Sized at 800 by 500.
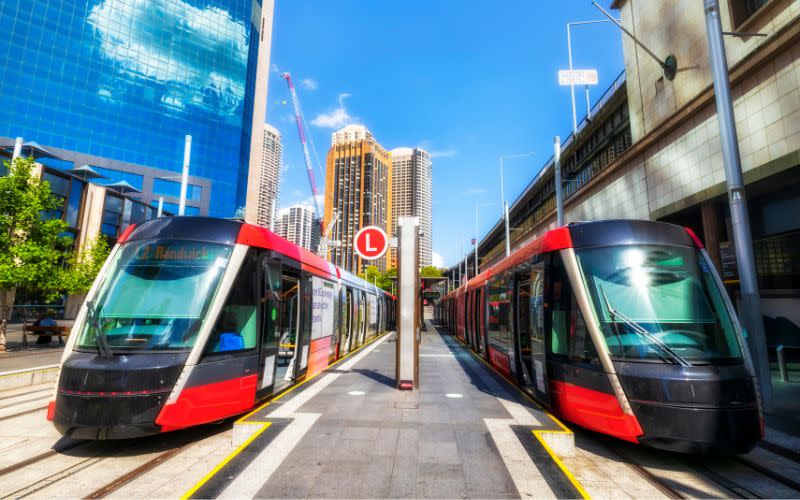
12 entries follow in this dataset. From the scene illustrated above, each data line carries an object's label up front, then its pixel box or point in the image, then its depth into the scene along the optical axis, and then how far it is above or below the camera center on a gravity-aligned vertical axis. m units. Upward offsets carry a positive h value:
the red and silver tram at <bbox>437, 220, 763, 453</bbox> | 4.64 -0.41
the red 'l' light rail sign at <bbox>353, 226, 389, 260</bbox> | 8.68 +1.50
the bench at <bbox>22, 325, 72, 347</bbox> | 17.93 -1.18
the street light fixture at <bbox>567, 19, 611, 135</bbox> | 19.31 +10.40
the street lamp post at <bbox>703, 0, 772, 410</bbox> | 7.71 +2.25
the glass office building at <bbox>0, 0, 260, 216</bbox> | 52.31 +34.10
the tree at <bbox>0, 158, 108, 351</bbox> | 14.68 +2.67
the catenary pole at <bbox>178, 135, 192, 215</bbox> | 16.09 +5.66
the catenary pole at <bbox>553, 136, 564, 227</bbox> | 16.62 +5.79
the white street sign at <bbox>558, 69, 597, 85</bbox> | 14.81 +8.97
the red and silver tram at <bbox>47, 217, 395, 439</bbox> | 4.86 -0.39
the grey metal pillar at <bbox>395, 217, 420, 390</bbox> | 8.36 -0.10
